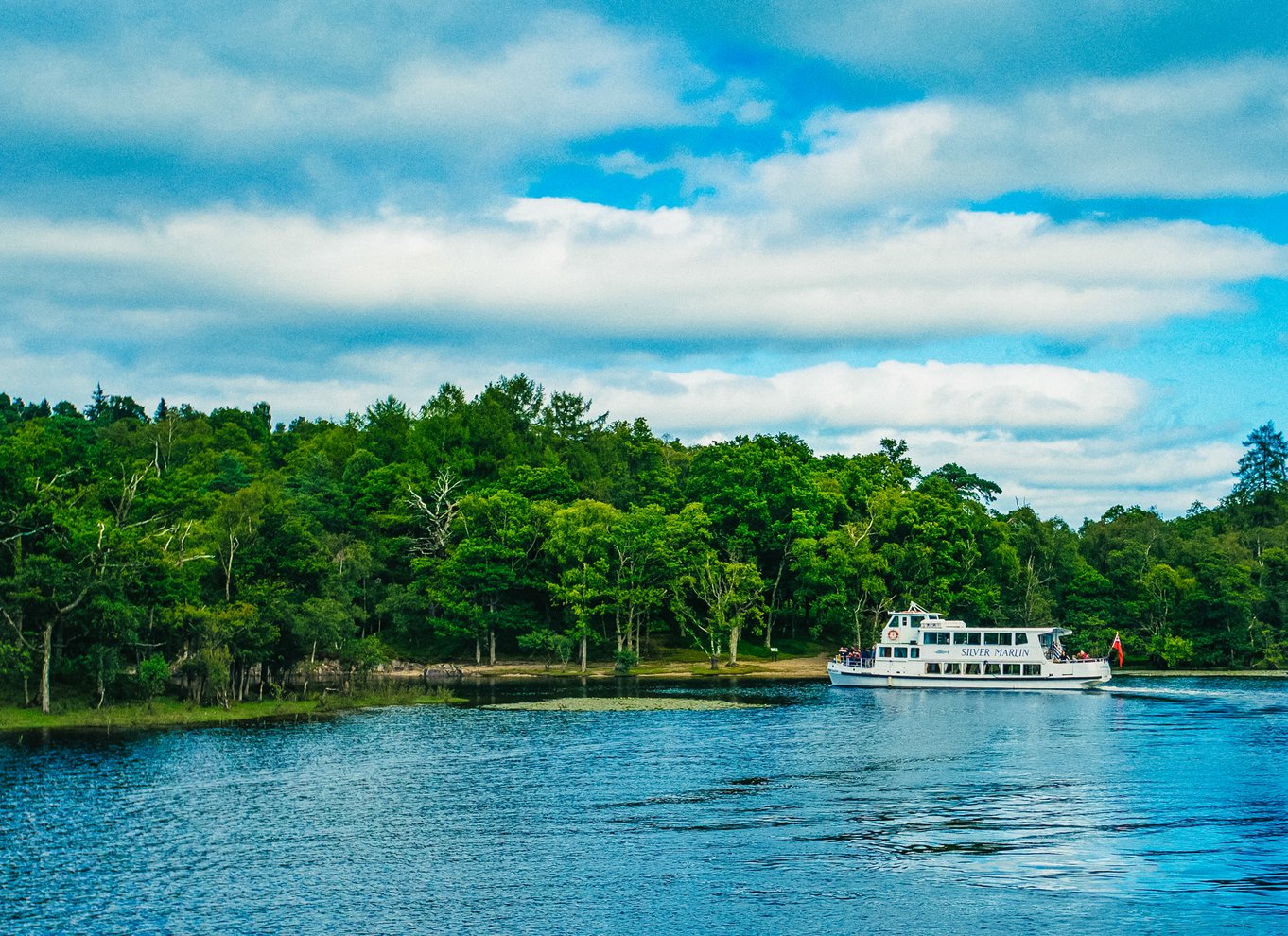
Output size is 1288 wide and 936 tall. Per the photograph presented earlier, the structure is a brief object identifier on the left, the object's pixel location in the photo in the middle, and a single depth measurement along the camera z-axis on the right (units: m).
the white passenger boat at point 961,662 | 103.06
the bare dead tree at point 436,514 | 136.25
